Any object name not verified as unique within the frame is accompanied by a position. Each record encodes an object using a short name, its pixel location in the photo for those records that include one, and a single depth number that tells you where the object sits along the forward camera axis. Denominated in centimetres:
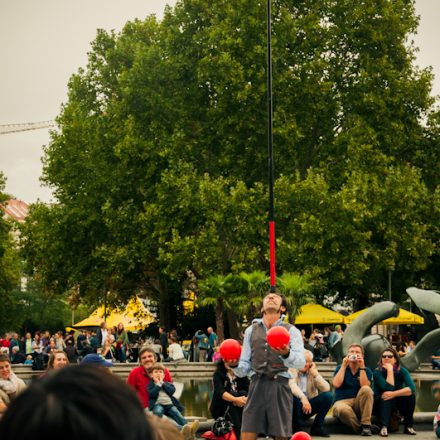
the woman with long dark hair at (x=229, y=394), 1234
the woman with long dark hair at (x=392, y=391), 1482
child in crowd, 1208
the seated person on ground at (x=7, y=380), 1186
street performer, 956
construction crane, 17712
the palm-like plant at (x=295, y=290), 3889
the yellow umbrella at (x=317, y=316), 4550
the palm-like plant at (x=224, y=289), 4188
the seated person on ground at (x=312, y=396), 1391
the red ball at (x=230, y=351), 1023
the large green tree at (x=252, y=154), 4603
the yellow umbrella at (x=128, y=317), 5856
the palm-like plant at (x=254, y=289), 4097
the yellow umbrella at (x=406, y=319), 4300
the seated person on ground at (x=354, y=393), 1462
